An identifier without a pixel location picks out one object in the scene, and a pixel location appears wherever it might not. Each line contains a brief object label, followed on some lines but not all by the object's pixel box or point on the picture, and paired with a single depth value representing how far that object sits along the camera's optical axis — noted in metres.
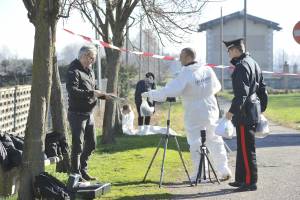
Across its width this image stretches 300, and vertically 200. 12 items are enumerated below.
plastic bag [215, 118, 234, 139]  8.79
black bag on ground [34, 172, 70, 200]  7.23
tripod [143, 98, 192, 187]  9.11
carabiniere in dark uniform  8.66
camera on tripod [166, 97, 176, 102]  9.42
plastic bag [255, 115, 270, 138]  9.19
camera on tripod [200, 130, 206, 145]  9.30
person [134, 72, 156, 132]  18.94
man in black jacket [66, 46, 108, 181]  8.89
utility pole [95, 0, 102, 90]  23.77
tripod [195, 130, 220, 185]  9.30
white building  76.56
